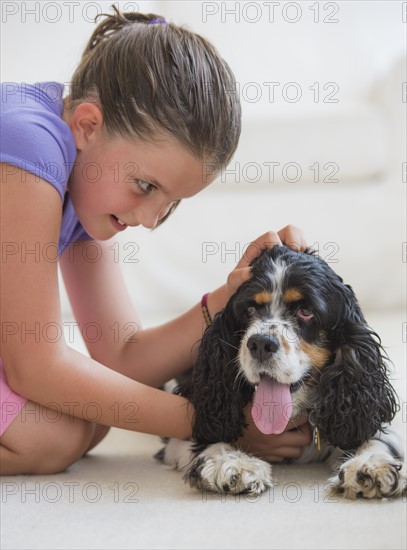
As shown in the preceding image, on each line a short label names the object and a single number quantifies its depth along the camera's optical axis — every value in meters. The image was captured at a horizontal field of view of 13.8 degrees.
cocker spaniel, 1.77
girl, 1.77
